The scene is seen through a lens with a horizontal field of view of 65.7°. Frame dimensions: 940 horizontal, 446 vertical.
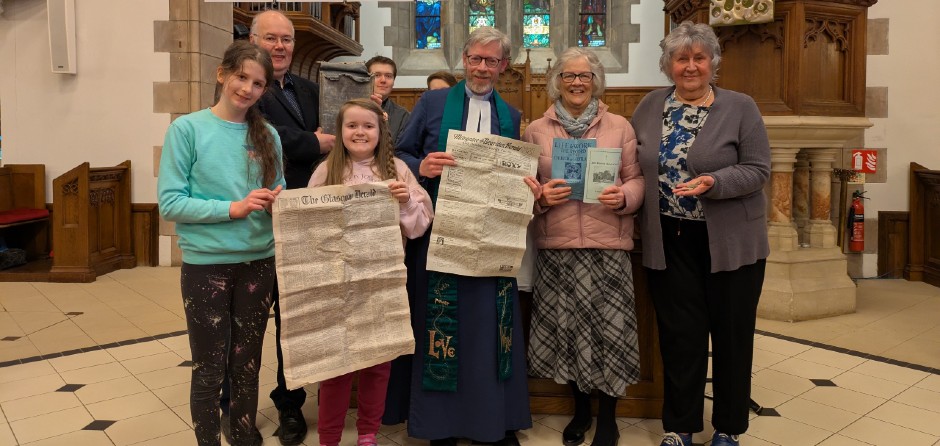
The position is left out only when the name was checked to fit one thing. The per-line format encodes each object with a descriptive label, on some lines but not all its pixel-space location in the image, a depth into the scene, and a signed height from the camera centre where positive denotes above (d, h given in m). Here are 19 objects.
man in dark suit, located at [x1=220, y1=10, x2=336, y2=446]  2.76 +0.26
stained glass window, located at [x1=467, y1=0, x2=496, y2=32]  11.61 +2.76
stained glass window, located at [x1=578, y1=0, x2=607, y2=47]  11.41 +2.58
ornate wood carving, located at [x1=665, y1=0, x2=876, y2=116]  5.22 +0.94
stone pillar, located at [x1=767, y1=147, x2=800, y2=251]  5.32 -0.12
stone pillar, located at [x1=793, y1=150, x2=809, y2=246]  5.59 -0.06
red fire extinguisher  6.59 -0.35
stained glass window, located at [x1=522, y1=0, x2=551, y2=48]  11.46 +2.58
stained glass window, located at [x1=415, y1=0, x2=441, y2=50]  11.66 +2.59
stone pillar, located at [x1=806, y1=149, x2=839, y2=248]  5.51 -0.10
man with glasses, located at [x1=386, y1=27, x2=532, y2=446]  2.74 -0.53
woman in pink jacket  2.72 -0.28
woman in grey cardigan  2.59 -0.14
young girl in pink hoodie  2.51 +0.02
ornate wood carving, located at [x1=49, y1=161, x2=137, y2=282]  6.35 -0.35
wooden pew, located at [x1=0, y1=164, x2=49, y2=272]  7.15 -0.19
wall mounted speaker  6.92 +1.44
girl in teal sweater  2.22 -0.09
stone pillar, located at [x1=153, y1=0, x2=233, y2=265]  6.90 +1.25
